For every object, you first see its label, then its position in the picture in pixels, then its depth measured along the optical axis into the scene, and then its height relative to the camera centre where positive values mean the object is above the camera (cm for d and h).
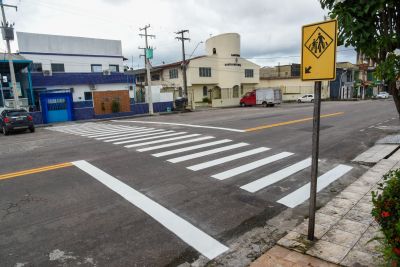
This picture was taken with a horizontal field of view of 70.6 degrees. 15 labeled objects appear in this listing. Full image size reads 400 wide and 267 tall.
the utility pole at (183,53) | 3829 +576
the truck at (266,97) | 3859 -65
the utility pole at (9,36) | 2272 +529
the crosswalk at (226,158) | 683 -207
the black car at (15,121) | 1822 -123
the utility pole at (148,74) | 3208 +255
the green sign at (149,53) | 3228 +495
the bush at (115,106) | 3011 -85
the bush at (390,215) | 264 -129
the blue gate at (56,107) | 2573 -58
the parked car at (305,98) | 5123 -146
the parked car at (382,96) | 5718 -173
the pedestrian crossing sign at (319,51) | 339 +49
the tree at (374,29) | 271 +60
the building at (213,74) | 4372 +340
